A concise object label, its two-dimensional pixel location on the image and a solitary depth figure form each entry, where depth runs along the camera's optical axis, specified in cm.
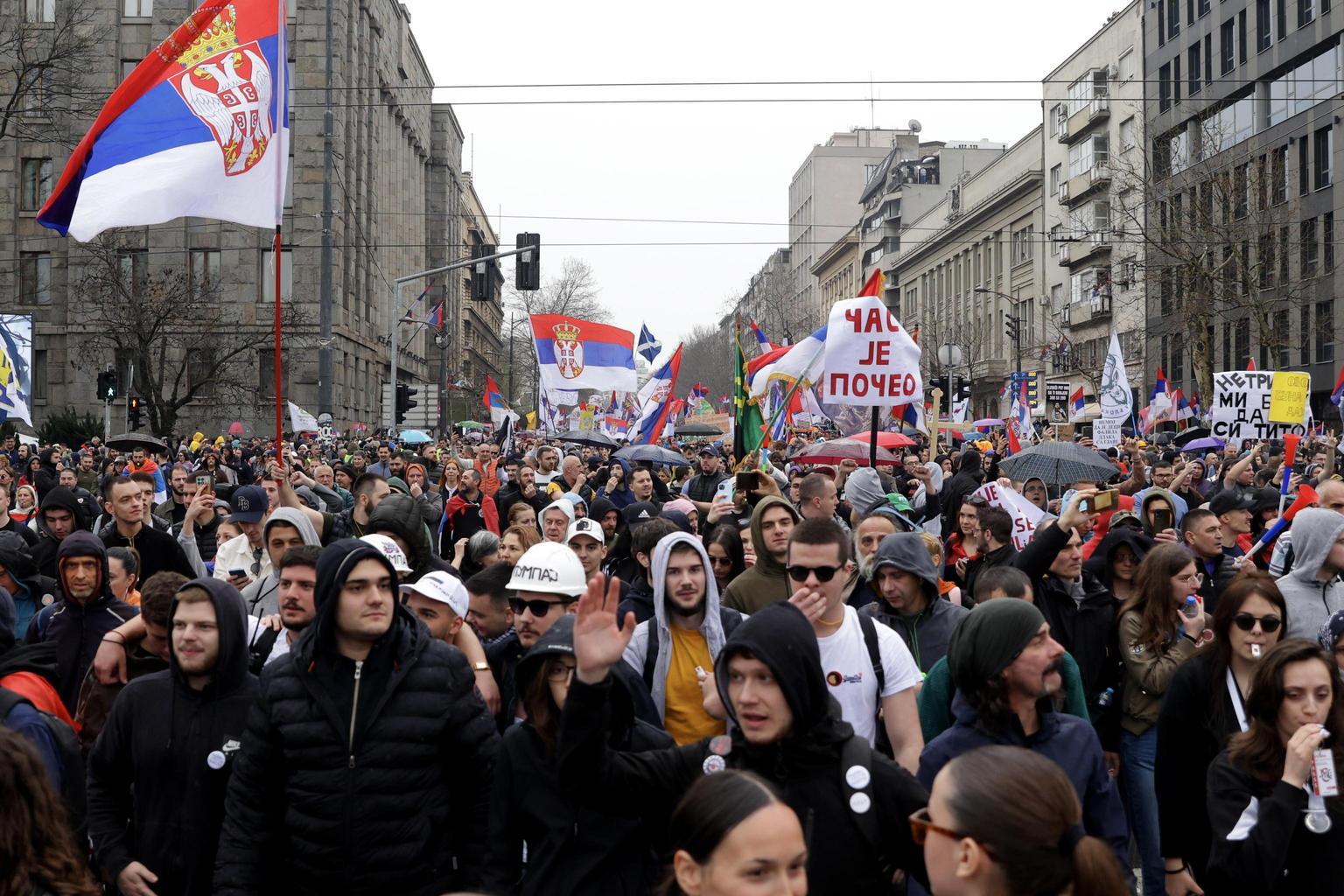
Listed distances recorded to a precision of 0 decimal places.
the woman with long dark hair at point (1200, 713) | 495
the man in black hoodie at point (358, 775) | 414
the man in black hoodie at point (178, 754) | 458
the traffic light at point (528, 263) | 2527
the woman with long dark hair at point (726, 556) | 744
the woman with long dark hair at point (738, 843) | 285
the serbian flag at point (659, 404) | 1981
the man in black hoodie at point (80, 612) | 604
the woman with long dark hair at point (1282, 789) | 394
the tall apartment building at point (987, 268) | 7094
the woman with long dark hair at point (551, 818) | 387
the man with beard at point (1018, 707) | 424
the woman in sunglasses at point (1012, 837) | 274
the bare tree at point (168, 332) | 3991
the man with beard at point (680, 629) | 487
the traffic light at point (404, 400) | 3068
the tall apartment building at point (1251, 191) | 3978
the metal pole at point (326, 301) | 2608
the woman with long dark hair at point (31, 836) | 319
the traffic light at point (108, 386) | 2855
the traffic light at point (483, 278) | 2806
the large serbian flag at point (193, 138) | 1013
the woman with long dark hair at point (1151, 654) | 610
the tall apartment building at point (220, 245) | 4806
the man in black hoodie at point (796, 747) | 359
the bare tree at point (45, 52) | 4206
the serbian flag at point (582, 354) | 2227
